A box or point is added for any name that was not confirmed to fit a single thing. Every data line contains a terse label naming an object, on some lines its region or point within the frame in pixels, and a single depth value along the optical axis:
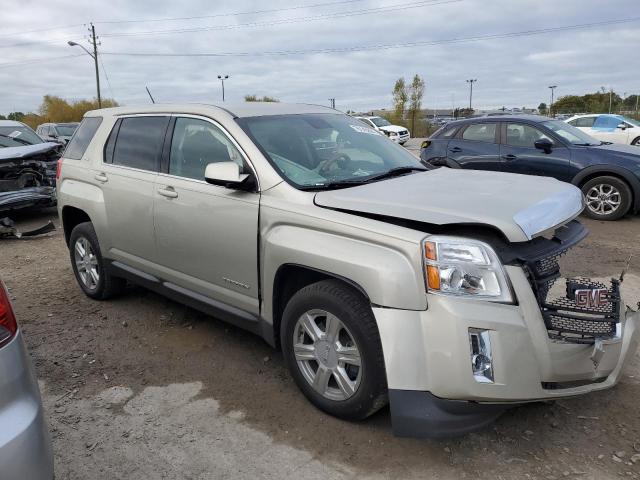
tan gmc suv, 2.41
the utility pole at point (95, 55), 43.40
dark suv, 8.04
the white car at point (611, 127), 16.20
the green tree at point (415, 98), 40.91
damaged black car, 8.45
